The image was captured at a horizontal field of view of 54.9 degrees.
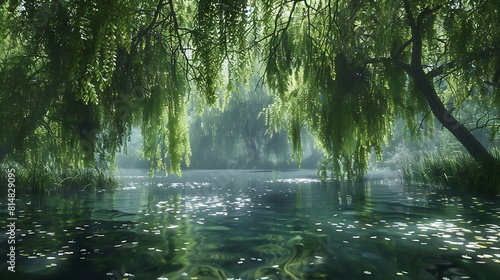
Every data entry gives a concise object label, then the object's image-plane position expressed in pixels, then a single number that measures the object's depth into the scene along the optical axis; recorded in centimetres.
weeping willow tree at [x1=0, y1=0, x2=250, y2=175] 714
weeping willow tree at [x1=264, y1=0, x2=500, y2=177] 857
